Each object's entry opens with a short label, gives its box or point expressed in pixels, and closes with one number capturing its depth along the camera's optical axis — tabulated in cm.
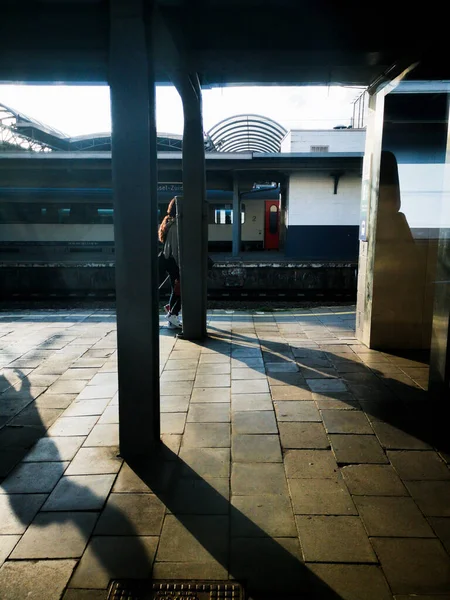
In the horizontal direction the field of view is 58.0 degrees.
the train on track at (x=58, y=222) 1733
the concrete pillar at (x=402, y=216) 497
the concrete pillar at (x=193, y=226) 537
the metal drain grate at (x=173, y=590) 169
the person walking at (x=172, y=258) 600
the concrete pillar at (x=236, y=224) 1786
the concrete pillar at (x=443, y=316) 329
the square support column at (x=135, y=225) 247
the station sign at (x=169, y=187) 1773
